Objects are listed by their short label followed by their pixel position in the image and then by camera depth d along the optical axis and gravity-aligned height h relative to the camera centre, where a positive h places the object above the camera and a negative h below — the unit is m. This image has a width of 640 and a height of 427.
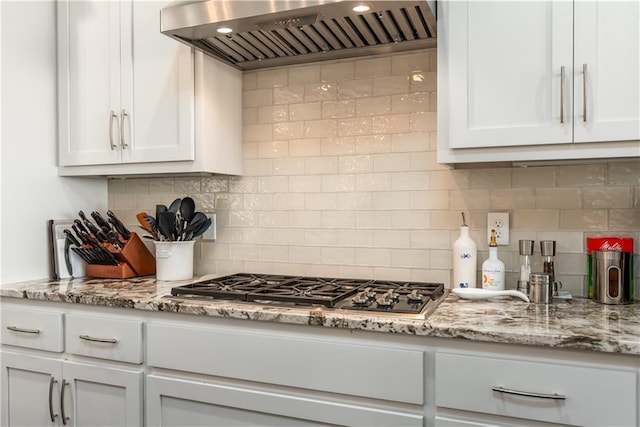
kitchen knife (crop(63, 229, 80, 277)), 2.27 -0.18
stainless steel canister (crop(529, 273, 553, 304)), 1.65 -0.29
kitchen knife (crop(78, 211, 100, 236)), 2.28 -0.09
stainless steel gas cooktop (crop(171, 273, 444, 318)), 1.53 -0.31
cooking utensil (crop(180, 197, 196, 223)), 2.20 -0.01
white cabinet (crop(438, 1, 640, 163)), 1.46 +0.39
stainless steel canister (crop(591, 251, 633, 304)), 1.62 -0.24
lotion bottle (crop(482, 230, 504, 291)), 1.80 -0.25
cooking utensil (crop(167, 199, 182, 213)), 2.22 +0.00
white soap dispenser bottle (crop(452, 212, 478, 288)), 1.86 -0.21
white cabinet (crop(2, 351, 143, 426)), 1.76 -0.71
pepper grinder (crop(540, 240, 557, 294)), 1.73 -0.18
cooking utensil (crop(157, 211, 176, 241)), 2.11 -0.08
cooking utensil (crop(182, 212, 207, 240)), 2.18 -0.09
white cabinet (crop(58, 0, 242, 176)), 2.07 +0.47
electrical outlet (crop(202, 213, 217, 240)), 2.38 -0.12
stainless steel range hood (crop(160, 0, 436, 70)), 1.63 +0.64
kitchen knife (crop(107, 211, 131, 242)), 2.37 -0.10
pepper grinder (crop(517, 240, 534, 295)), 1.74 -0.22
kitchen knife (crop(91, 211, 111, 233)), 2.30 -0.07
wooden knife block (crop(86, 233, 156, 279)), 2.26 -0.27
